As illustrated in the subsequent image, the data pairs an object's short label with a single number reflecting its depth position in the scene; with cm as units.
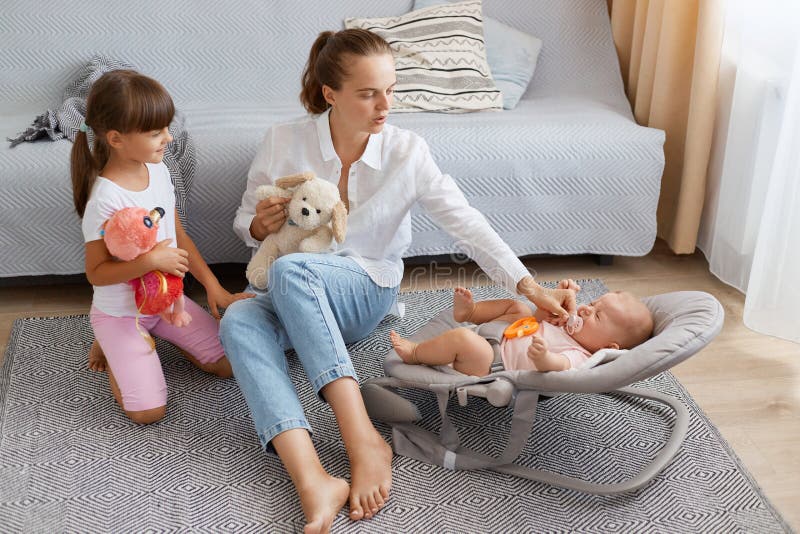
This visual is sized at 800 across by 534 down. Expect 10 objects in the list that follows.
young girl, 161
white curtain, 196
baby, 166
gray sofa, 221
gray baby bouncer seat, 145
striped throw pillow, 255
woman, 153
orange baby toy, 169
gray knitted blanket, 212
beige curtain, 227
